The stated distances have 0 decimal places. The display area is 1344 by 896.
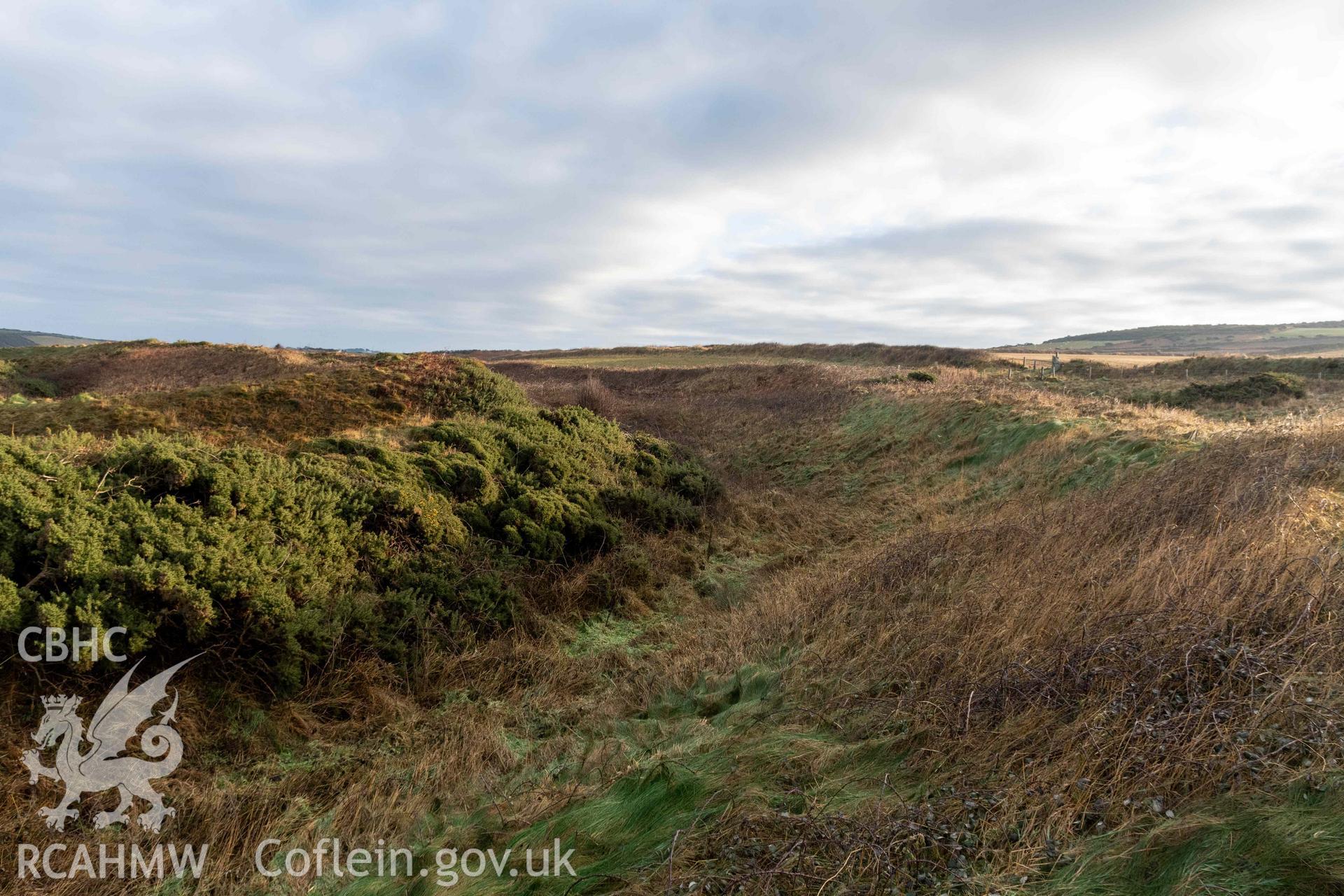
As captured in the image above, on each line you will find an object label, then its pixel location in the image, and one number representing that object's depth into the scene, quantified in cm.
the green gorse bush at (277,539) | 431
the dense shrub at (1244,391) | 1950
